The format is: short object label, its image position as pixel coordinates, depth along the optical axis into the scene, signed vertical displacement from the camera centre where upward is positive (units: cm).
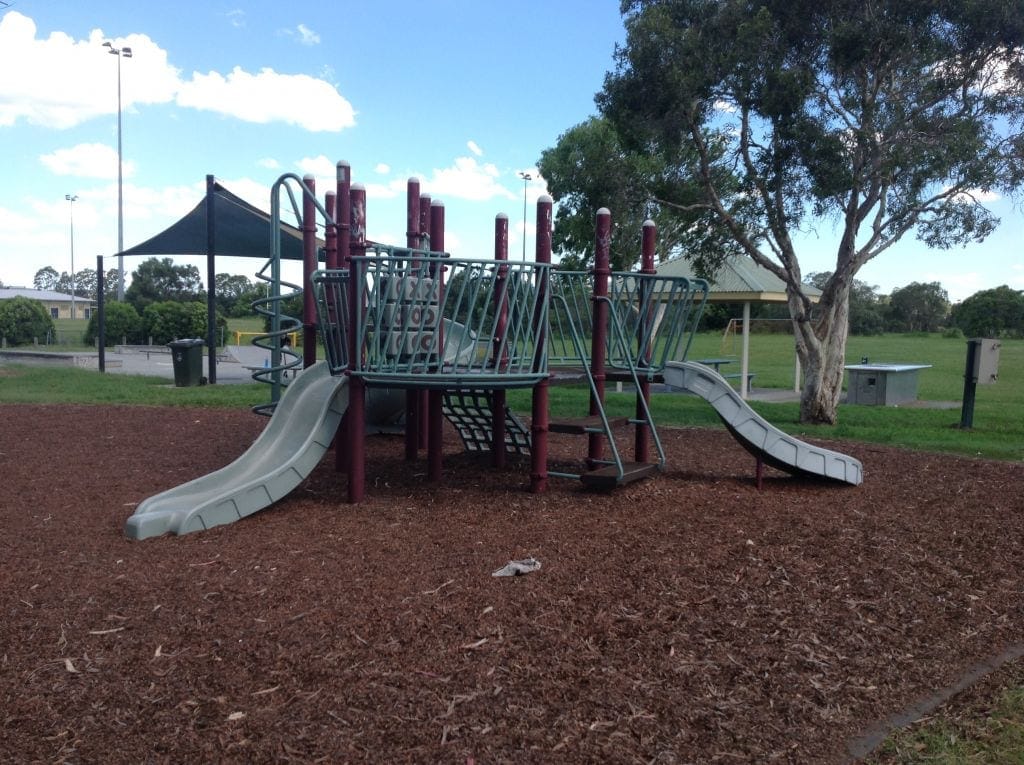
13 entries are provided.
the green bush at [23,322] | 3675 -63
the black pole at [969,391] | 1252 -83
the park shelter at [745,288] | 1755 +80
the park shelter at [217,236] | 1625 +151
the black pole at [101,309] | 1934 +0
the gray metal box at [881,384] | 1705 -103
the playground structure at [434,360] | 625 -31
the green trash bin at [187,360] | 1659 -90
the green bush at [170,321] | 3659 -38
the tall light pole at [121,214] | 4040 +471
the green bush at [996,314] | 5284 +119
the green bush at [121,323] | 3684 -54
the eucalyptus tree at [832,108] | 1177 +304
